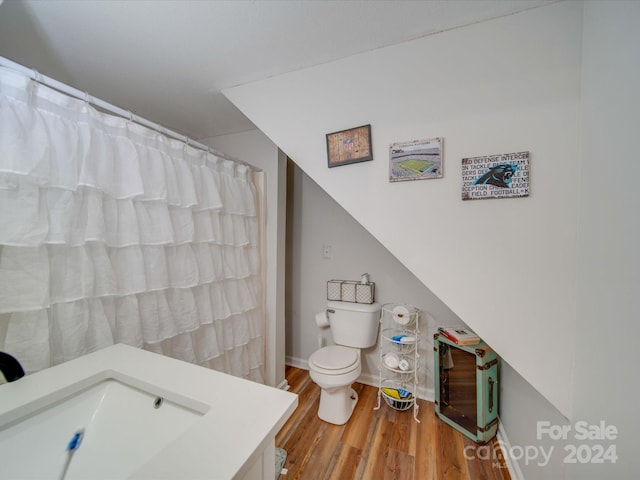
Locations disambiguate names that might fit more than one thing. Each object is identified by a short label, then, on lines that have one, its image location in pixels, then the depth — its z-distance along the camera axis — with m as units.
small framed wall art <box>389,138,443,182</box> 1.05
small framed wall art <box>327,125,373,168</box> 1.18
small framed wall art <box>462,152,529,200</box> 0.92
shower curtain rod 0.79
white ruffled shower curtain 0.77
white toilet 1.53
